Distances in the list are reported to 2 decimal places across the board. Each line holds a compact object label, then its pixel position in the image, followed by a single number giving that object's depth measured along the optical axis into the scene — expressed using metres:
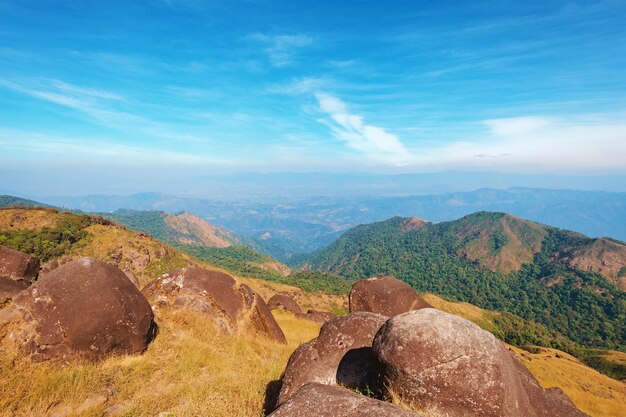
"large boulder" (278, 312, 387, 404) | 9.55
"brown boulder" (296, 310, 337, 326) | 33.22
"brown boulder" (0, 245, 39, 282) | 17.86
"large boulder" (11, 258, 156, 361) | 11.10
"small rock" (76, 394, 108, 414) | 8.85
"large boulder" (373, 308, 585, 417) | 7.45
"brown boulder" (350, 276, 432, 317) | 23.11
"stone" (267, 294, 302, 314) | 36.62
